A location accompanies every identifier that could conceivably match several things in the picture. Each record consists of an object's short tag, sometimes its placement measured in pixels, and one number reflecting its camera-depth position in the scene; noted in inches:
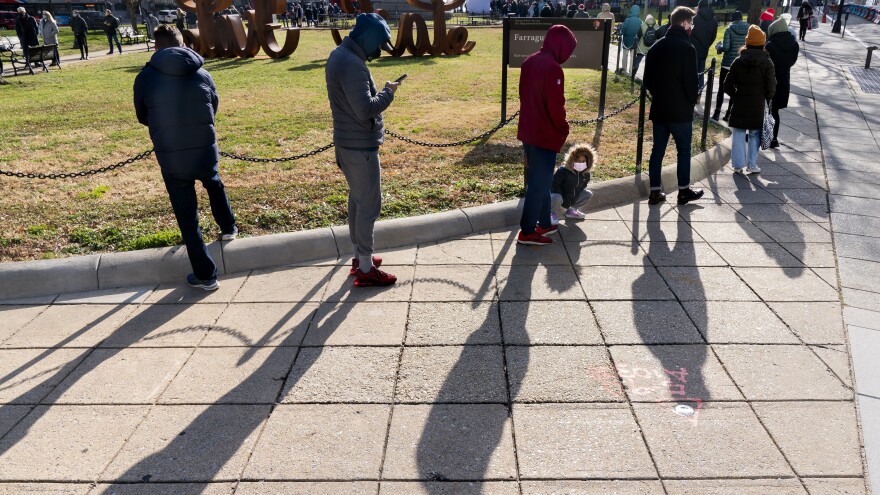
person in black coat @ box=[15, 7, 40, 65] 722.8
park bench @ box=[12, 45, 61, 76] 728.3
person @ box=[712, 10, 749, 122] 474.6
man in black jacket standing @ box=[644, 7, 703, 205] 261.1
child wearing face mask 254.2
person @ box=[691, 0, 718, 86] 486.0
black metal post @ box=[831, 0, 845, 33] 1195.3
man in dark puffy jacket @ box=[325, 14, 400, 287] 182.7
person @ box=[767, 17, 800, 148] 362.6
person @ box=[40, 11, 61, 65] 809.5
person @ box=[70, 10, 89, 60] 922.5
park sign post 394.3
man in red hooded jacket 215.0
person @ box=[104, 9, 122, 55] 989.2
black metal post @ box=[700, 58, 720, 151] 363.8
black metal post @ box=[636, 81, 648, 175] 313.5
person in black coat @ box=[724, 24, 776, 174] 301.1
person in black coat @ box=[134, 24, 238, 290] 191.8
